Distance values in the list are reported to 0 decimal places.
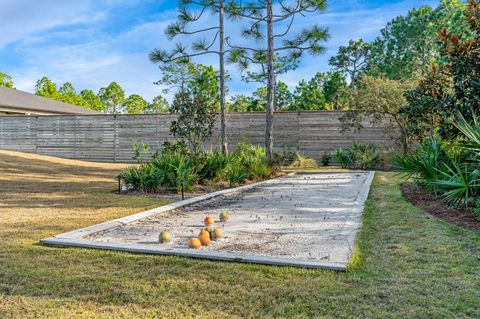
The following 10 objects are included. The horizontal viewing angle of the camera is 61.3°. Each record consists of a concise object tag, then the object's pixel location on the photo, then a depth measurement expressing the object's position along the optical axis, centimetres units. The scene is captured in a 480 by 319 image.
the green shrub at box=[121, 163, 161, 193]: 757
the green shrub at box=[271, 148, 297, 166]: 1412
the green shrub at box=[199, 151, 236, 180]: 881
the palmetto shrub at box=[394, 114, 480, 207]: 497
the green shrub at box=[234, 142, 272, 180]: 1023
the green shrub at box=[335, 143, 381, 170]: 1403
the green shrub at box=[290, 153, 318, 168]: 1468
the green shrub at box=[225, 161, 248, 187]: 912
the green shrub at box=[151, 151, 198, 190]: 759
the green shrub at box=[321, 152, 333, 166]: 1550
